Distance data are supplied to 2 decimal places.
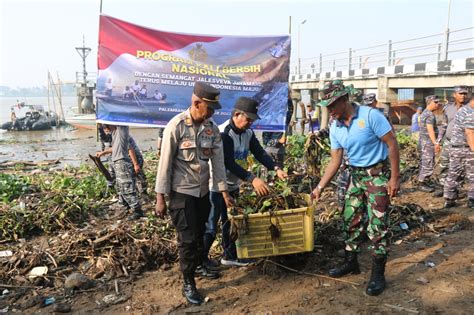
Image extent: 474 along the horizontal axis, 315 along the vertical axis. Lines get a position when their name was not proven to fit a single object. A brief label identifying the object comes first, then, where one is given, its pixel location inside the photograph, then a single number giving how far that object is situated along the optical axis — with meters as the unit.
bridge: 11.23
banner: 5.94
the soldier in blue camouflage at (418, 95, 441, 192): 7.22
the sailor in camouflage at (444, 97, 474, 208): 5.86
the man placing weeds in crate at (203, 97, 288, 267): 3.86
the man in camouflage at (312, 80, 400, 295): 3.32
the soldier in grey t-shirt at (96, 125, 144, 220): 5.92
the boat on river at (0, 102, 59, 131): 27.39
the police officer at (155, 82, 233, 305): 3.33
